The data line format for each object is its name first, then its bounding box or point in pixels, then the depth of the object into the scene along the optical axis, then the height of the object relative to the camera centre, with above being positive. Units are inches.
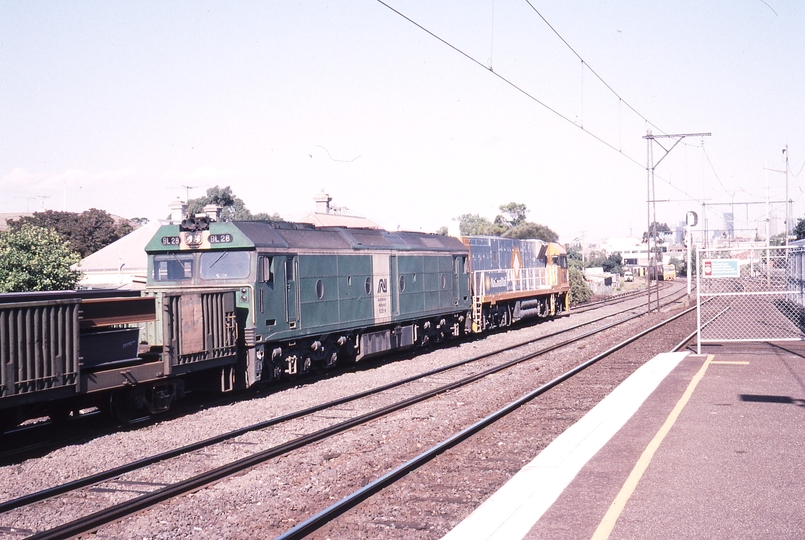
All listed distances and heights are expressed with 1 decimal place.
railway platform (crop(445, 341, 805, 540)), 240.5 -89.7
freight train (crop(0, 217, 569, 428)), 380.8 -36.5
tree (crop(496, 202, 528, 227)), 4094.5 +308.5
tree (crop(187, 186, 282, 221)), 3371.1 +327.4
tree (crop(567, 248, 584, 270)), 2901.6 -0.6
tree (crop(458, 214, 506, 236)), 3524.1 +270.2
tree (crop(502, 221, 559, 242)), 3587.6 +166.8
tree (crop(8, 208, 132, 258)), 2310.5 +144.4
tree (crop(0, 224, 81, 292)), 999.6 +12.1
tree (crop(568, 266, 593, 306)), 2037.4 -73.9
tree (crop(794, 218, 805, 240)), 3007.4 +137.6
